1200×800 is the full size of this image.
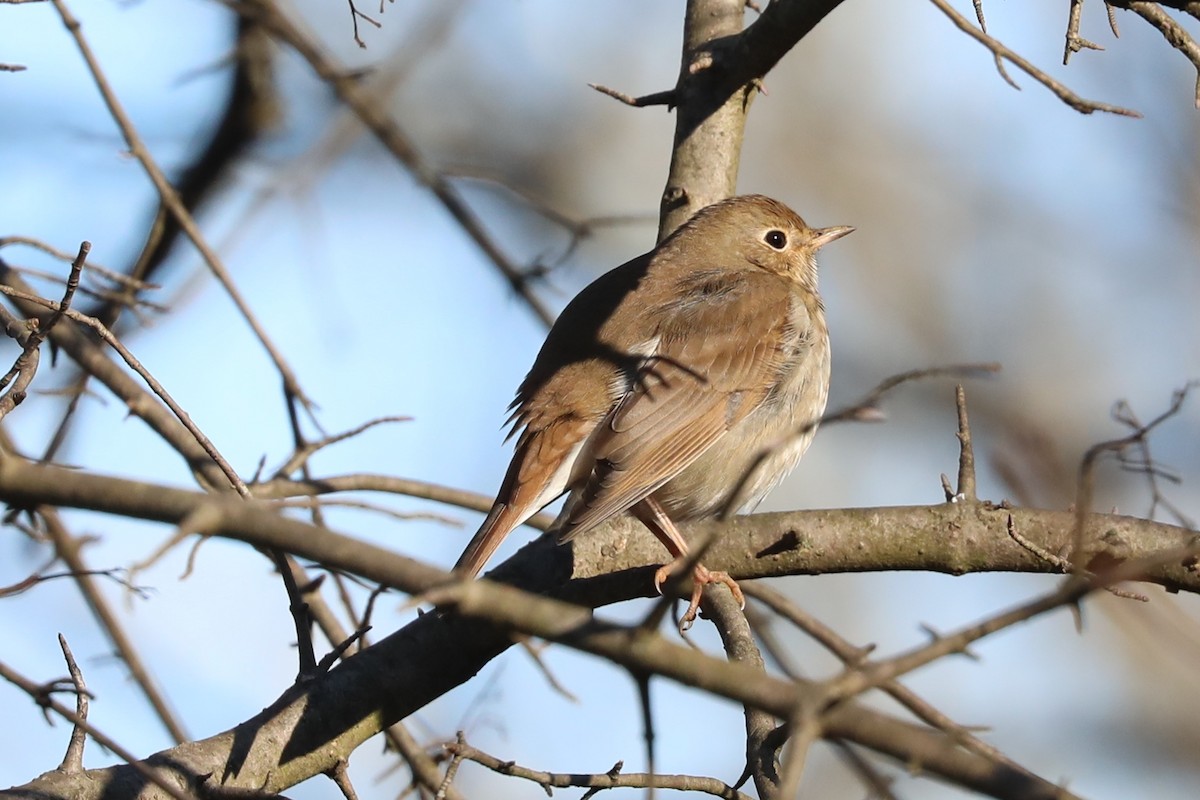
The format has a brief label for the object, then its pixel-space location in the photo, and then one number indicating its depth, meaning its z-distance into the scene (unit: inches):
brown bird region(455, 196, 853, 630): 380.8
